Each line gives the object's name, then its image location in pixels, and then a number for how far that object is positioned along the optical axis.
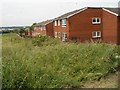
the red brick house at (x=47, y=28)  21.71
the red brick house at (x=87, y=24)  16.00
